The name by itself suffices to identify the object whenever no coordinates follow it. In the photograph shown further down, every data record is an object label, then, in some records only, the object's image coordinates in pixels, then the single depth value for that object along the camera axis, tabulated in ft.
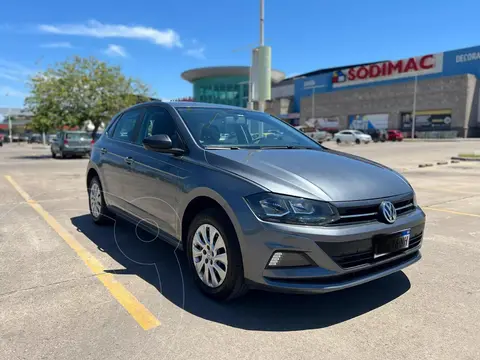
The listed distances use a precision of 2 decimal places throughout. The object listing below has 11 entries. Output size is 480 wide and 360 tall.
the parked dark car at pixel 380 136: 150.92
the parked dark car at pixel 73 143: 70.74
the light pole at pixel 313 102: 232.00
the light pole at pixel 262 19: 55.16
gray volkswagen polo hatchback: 8.79
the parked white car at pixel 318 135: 154.33
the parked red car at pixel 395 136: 147.95
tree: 73.46
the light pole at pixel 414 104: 171.83
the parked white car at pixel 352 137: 135.33
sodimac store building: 169.78
